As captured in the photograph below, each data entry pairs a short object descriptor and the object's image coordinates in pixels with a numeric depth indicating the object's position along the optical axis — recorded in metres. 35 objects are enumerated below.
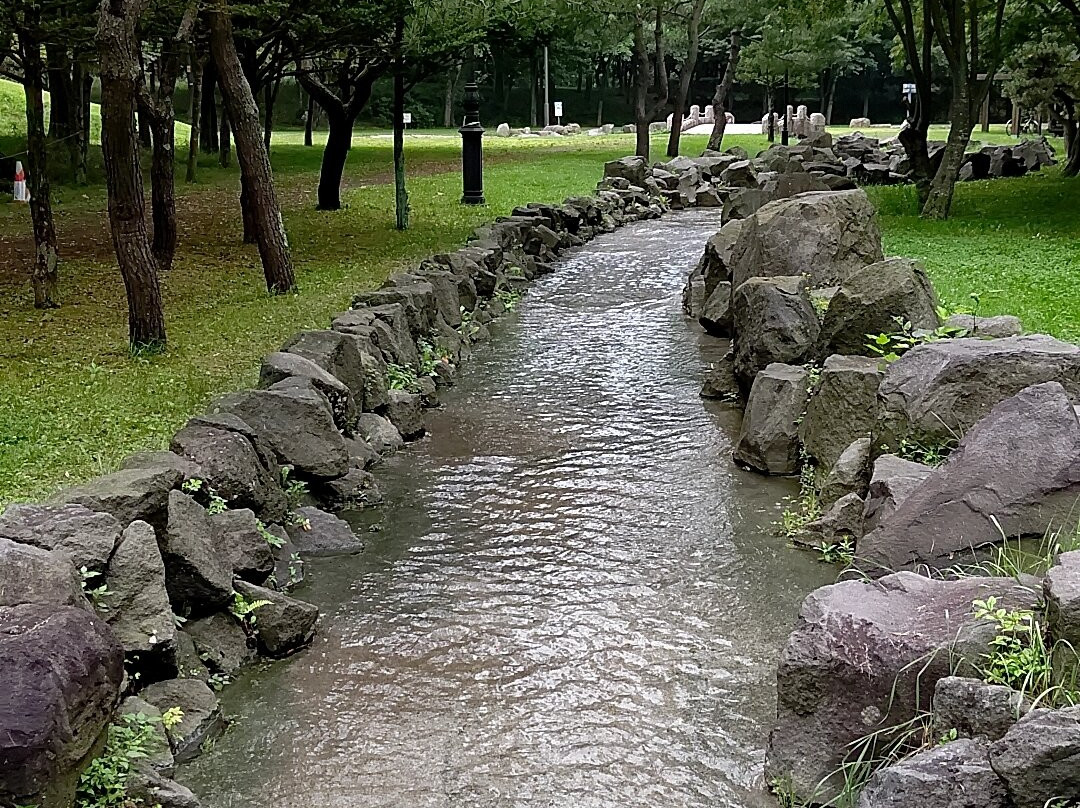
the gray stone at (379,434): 9.00
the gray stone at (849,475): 7.24
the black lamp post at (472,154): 20.49
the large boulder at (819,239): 10.58
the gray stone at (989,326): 7.62
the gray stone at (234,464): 6.55
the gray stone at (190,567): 5.62
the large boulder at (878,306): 8.11
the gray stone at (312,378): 8.15
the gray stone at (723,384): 10.40
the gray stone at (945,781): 3.65
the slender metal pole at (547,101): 52.42
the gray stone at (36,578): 4.39
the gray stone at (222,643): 5.61
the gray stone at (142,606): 5.03
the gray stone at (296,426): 7.52
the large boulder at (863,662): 4.23
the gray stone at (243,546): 6.20
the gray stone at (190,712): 5.00
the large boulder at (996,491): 5.17
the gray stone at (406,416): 9.58
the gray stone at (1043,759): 3.45
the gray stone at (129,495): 5.35
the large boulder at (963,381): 6.16
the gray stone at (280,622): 5.84
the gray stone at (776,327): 9.44
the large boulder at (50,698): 3.94
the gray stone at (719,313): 12.58
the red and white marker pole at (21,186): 17.12
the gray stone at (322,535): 7.16
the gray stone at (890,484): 5.87
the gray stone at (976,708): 3.77
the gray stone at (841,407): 7.73
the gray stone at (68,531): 4.89
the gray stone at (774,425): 8.39
